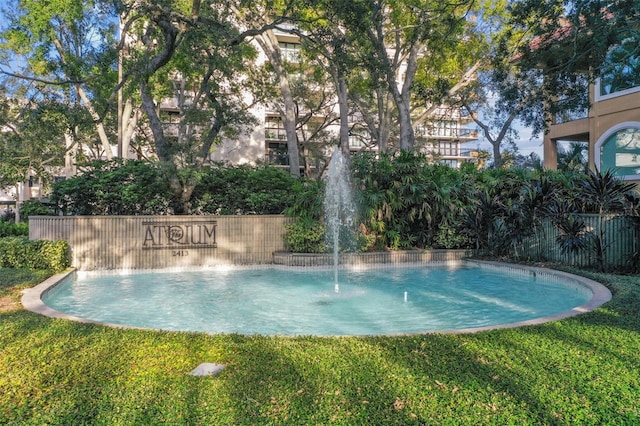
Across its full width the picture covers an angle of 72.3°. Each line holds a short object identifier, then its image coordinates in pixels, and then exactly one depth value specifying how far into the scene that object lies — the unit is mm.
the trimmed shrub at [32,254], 9492
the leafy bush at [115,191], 11602
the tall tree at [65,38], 10789
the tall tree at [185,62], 9672
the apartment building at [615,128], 17331
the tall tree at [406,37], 13127
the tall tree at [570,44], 8148
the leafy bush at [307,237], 12078
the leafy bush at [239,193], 12711
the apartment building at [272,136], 29325
